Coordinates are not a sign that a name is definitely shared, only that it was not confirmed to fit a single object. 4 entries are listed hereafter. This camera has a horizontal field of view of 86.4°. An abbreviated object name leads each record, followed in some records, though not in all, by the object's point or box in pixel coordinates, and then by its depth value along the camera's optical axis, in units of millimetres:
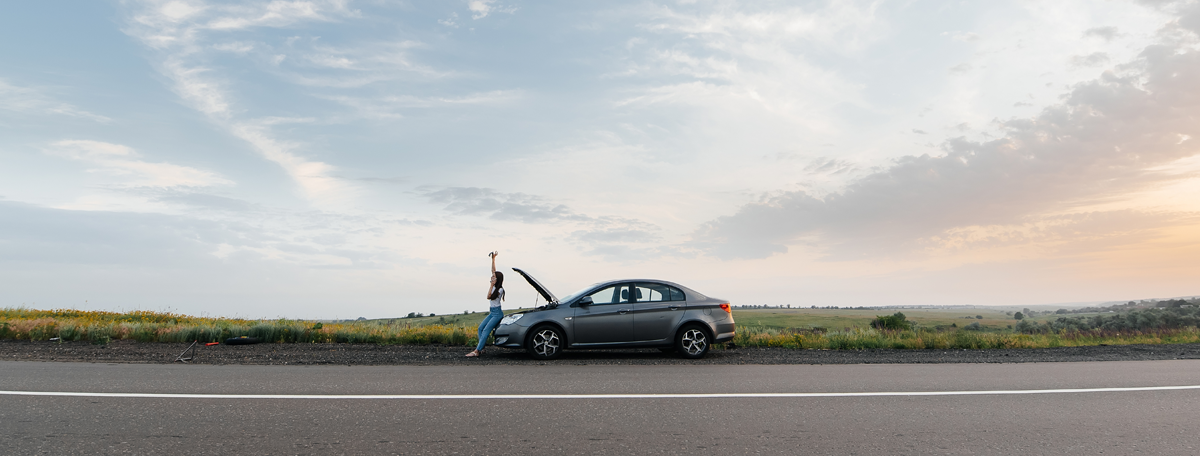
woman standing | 12750
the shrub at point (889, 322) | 28169
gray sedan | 12438
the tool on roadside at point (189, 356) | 11855
